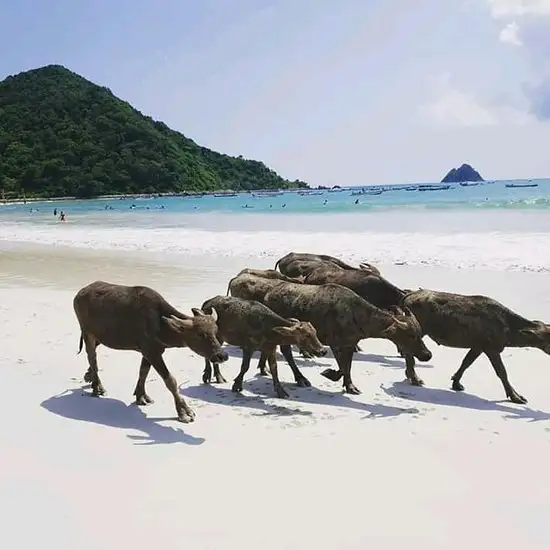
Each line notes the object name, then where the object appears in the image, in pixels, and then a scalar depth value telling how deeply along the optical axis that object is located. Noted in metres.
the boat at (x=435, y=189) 159.93
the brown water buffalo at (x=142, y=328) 7.19
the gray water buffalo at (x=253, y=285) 9.95
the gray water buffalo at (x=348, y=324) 8.58
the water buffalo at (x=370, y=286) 10.80
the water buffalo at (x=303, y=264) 12.95
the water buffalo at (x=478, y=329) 8.44
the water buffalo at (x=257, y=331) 8.14
